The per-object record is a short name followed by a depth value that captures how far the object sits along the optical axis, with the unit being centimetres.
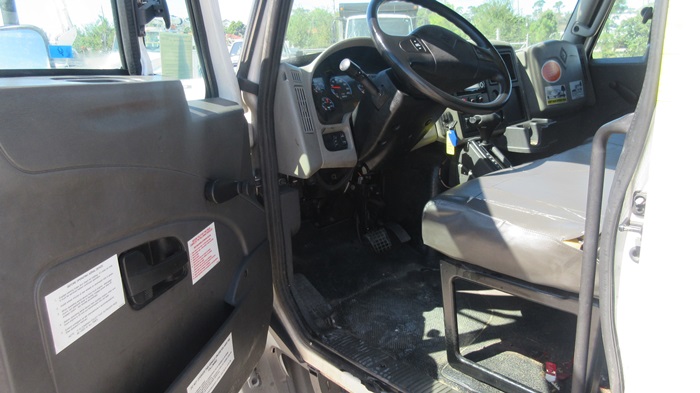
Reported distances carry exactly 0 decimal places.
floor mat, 160
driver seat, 116
